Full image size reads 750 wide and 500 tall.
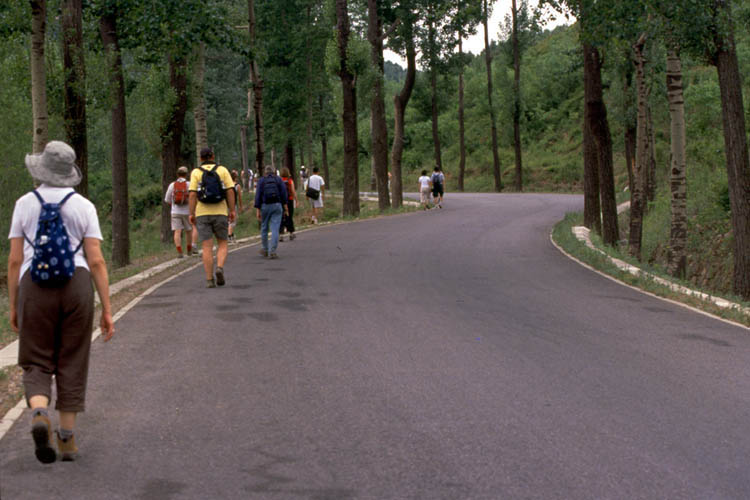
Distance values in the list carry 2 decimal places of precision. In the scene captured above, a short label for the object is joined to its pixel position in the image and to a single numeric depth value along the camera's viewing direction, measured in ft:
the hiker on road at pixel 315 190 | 97.25
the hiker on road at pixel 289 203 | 73.31
